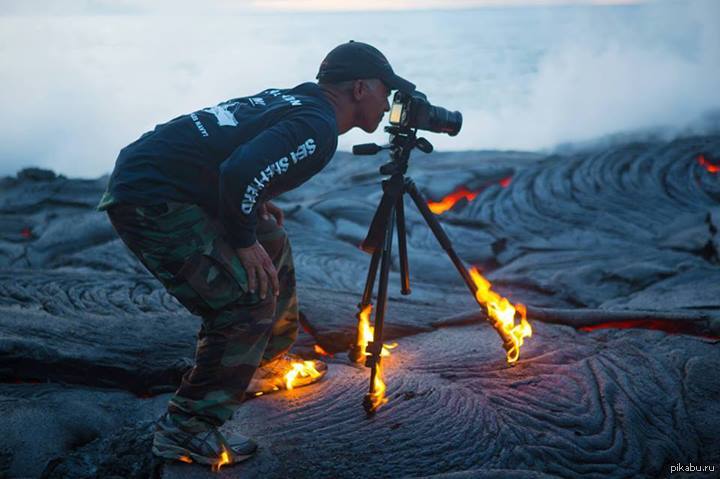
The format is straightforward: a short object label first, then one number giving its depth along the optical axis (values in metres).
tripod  3.23
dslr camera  3.18
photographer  2.67
